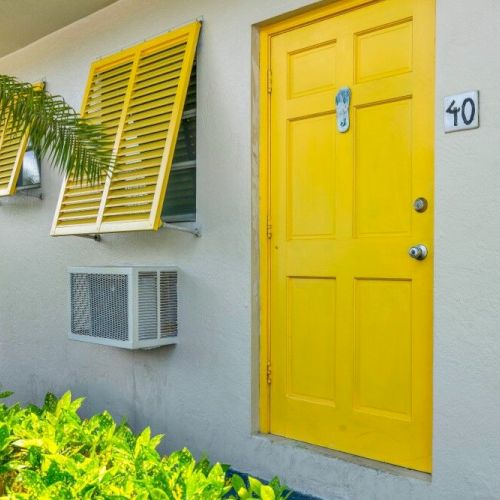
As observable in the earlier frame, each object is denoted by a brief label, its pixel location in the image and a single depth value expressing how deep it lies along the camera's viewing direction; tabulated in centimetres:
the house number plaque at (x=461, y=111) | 292
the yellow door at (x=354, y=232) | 323
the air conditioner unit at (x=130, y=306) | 418
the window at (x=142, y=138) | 420
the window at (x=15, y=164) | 565
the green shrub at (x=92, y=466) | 210
